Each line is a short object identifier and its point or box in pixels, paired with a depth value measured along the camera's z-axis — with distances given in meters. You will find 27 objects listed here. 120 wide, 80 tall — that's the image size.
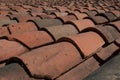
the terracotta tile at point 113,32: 1.40
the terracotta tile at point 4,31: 1.42
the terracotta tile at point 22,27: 1.48
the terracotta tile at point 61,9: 2.67
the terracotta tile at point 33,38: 1.18
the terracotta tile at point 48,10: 2.49
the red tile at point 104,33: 1.29
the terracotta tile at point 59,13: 2.27
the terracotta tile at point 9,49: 1.03
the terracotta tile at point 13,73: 0.78
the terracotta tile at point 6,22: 1.72
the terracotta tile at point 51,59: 0.85
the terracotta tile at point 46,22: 1.61
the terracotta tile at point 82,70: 0.92
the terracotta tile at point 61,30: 1.34
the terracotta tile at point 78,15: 2.01
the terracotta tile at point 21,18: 1.81
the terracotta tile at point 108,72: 0.76
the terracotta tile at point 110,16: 1.96
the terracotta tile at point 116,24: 1.54
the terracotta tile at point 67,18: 1.81
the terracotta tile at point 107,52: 1.12
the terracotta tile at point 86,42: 1.07
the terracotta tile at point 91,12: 2.24
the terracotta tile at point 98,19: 1.76
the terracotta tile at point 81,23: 1.54
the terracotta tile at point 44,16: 2.04
